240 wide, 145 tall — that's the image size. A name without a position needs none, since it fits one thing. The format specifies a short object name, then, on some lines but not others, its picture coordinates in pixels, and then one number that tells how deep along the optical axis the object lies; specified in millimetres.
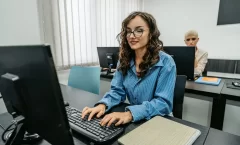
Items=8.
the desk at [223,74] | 3002
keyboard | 638
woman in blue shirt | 923
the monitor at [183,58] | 1490
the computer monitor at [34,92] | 370
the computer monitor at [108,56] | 2106
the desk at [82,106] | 669
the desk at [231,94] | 1263
